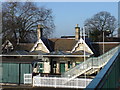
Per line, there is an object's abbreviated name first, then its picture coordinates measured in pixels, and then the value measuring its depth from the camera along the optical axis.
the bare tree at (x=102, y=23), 59.38
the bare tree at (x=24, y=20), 39.03
